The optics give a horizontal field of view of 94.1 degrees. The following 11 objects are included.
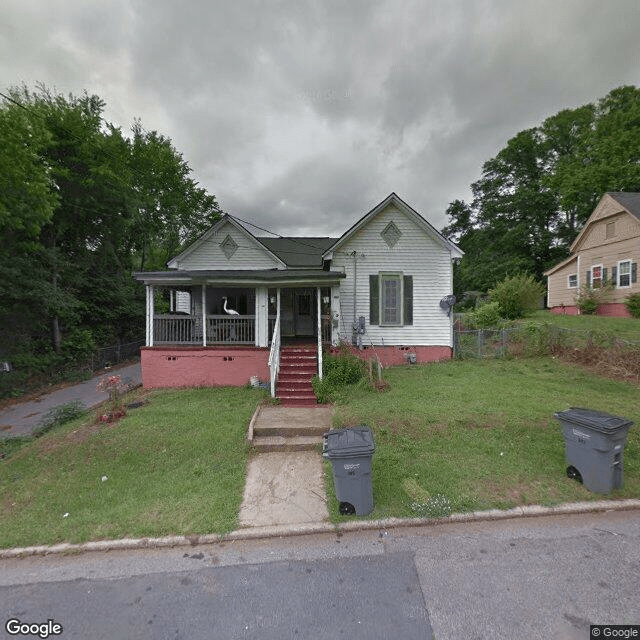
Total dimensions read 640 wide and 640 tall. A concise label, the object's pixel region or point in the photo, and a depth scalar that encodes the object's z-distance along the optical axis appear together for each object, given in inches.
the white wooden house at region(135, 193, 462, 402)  359.9
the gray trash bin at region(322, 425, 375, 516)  139.5
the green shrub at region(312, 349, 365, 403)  301.3
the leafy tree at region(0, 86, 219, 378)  466.0
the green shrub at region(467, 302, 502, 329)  609.6
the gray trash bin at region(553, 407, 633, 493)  146.6
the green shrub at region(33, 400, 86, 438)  292.0
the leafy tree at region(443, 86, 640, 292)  954.1
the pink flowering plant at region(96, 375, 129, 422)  270.5
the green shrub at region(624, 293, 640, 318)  600.1
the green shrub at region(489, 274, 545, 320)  653.9
